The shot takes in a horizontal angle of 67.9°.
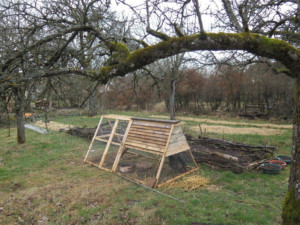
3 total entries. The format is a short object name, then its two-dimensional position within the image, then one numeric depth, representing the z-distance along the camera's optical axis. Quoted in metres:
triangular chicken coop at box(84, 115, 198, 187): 5.98
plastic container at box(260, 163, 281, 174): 6.20
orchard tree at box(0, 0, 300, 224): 2.79
